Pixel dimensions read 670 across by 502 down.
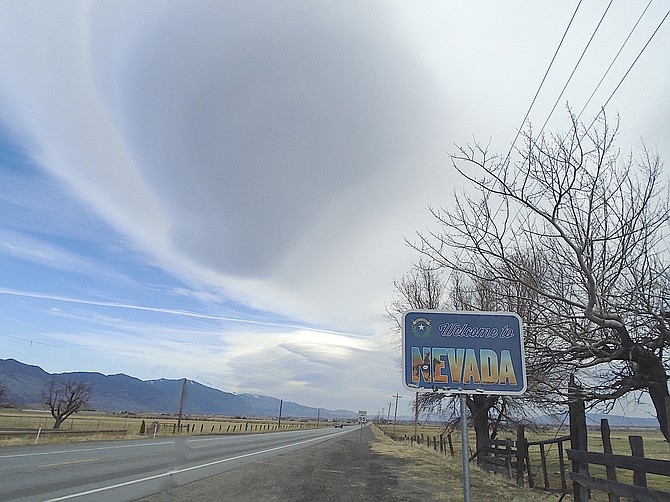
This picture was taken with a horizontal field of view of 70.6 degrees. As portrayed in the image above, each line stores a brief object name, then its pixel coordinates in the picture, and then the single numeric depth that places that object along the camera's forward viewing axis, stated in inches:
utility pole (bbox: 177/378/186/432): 1808.6
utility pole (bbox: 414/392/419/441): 1046.4
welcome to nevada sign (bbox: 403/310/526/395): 163.9
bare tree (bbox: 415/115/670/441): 273.7
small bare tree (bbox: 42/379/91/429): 1738.4
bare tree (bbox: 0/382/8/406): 2134.4
